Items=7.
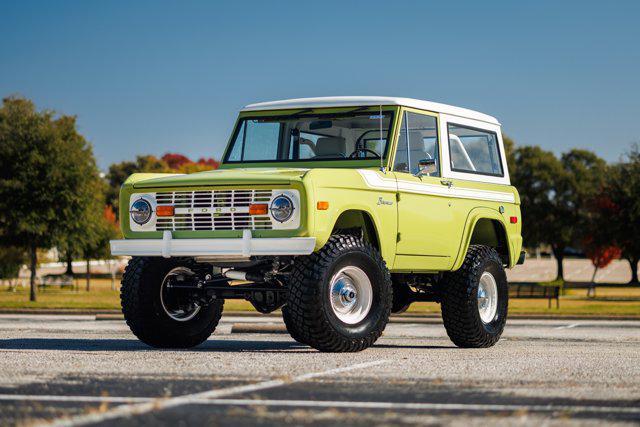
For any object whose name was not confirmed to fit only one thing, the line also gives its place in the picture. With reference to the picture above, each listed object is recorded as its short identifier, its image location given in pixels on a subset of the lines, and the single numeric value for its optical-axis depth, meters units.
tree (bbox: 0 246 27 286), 59.63
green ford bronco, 10.75
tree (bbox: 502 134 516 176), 86.25
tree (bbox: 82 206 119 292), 55.47
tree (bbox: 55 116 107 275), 42.69
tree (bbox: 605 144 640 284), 57.28
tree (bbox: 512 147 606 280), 84.25
